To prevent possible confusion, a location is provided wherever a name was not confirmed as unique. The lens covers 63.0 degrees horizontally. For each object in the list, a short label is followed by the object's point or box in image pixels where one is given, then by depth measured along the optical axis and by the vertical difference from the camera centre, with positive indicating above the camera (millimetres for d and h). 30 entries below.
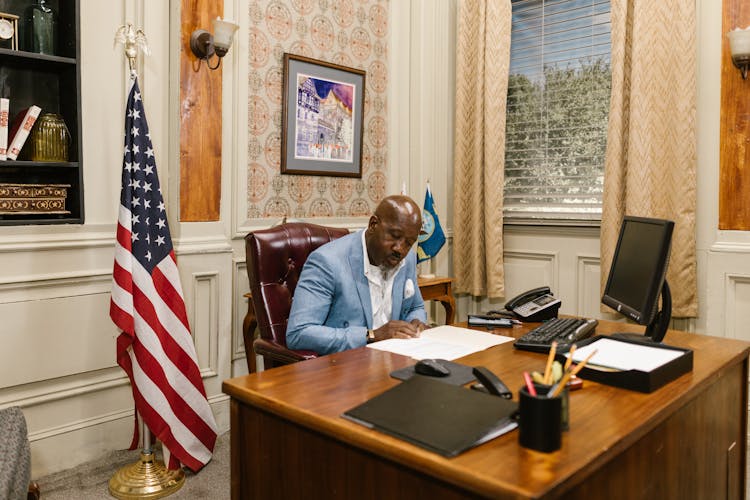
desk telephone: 2254 -335
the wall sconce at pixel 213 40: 2898 +835
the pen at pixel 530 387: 1094 -308
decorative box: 2449 +64
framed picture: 3516 +586
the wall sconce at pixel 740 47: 3021 +845
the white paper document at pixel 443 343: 1762 -394
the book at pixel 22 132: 2451 +332
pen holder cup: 1060 -359
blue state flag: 3910 -124
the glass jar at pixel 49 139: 2534 +315
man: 2076 -254
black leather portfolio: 1086 -385
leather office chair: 2438 -233
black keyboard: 1787 -361
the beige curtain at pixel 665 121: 3268 +521
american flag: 2502 -378
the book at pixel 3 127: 2412 +345
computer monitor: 1708 -177
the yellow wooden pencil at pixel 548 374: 1138 -298
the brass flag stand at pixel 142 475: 2475 -1090
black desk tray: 1399 -376
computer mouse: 1483 -375
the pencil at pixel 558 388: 1093 -309
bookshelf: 2520 +514
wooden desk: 1033 -432
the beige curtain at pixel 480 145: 3990 +479
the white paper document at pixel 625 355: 1502 -364
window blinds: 3826 +696
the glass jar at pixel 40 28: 2506 +771
